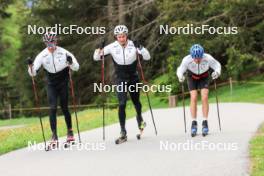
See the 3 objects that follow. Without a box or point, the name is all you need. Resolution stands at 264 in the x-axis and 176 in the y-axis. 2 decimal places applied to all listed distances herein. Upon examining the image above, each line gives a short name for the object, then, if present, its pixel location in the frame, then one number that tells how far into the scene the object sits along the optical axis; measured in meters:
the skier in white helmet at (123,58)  11.99
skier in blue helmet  12.28
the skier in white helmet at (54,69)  11.84
